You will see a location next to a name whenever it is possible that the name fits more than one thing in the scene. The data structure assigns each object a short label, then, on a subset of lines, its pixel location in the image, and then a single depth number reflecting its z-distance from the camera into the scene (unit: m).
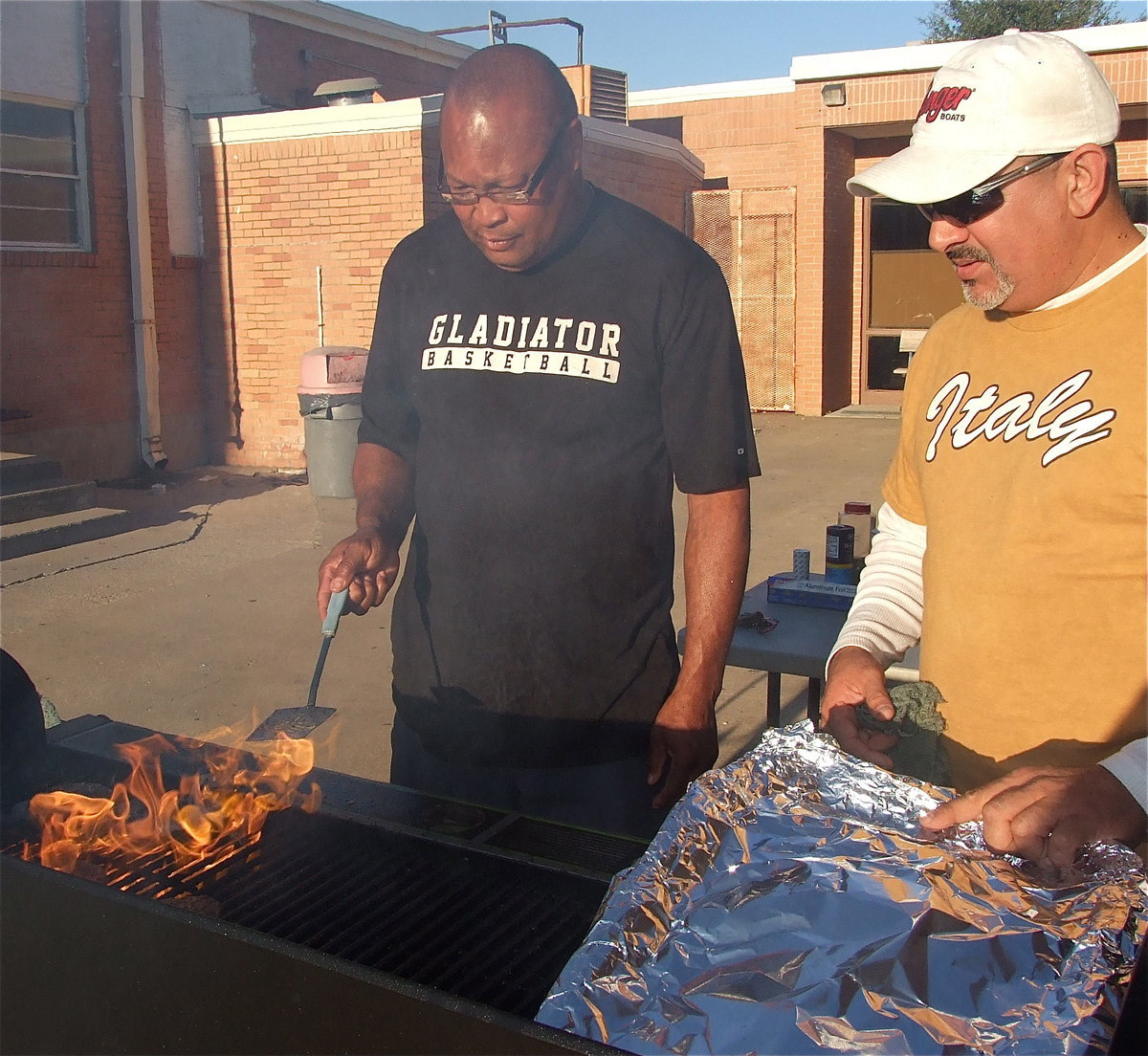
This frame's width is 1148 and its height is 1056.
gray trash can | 9.21
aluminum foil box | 3.98
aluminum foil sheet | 1.15
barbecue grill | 1.34
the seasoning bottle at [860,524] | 4.21
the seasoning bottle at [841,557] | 4.10
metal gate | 15.06
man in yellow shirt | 1.61
